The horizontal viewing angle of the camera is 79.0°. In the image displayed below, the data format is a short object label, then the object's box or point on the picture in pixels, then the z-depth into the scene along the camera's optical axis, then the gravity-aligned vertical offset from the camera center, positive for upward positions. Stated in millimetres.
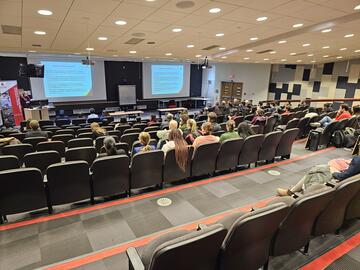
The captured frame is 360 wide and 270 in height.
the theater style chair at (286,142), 4543 -1125
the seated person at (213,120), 5229 -806
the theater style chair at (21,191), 2457 -1251
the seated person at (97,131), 5361 -1145
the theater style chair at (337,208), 1970 -1101
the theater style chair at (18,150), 4000 -1242
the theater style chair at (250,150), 4070 -1157
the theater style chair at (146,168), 3143 -1217
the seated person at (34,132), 5035 -1137
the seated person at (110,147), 3168 -898
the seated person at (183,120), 5215 -813
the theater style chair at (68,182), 2693 -1238
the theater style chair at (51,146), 4211 -1224
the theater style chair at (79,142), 4465 -1200
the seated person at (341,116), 5906 -696
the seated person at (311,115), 6432 -749
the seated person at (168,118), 6317 -936
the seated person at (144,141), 3451 -879
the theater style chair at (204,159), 3619 -1221
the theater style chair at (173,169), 3385 -1317
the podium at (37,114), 9391 -1360
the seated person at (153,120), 7332 -1192
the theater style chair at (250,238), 1459 -1050
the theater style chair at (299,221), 1728 -1082
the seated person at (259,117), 6223 -835
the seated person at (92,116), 9172 -1367
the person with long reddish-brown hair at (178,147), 3438 -963
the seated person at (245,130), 4664 -892
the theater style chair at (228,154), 3828 -1188
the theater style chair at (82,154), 3496 -1133
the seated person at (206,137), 3850 -892
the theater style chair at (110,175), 2900 -1230
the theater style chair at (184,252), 1229 -995
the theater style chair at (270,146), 4320 -1135
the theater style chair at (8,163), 3090 -1143
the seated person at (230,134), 4215 -887
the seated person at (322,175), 2508 -990
